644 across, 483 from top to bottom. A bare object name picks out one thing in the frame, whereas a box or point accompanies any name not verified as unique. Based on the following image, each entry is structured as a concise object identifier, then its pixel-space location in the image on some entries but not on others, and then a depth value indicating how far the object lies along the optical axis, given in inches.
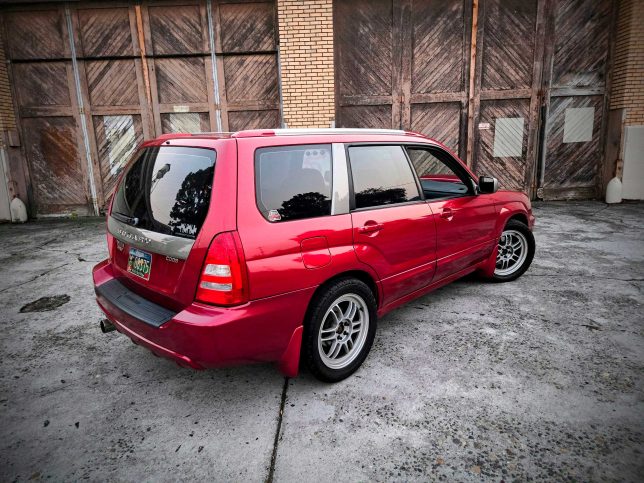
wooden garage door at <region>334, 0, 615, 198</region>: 350.6
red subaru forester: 87.8
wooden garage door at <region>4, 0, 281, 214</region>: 342.3
